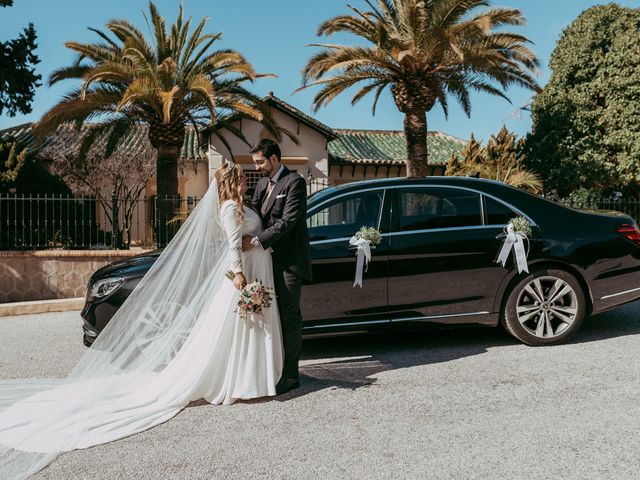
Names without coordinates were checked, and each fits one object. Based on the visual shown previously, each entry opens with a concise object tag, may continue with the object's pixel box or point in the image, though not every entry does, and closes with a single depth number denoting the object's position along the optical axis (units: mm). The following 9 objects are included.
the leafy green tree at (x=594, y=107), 18297
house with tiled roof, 23781
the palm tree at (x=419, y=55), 12406
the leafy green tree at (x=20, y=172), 11891
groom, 4375
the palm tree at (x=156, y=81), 12414
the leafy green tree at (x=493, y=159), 15828
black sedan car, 5129
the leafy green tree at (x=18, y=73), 16109
